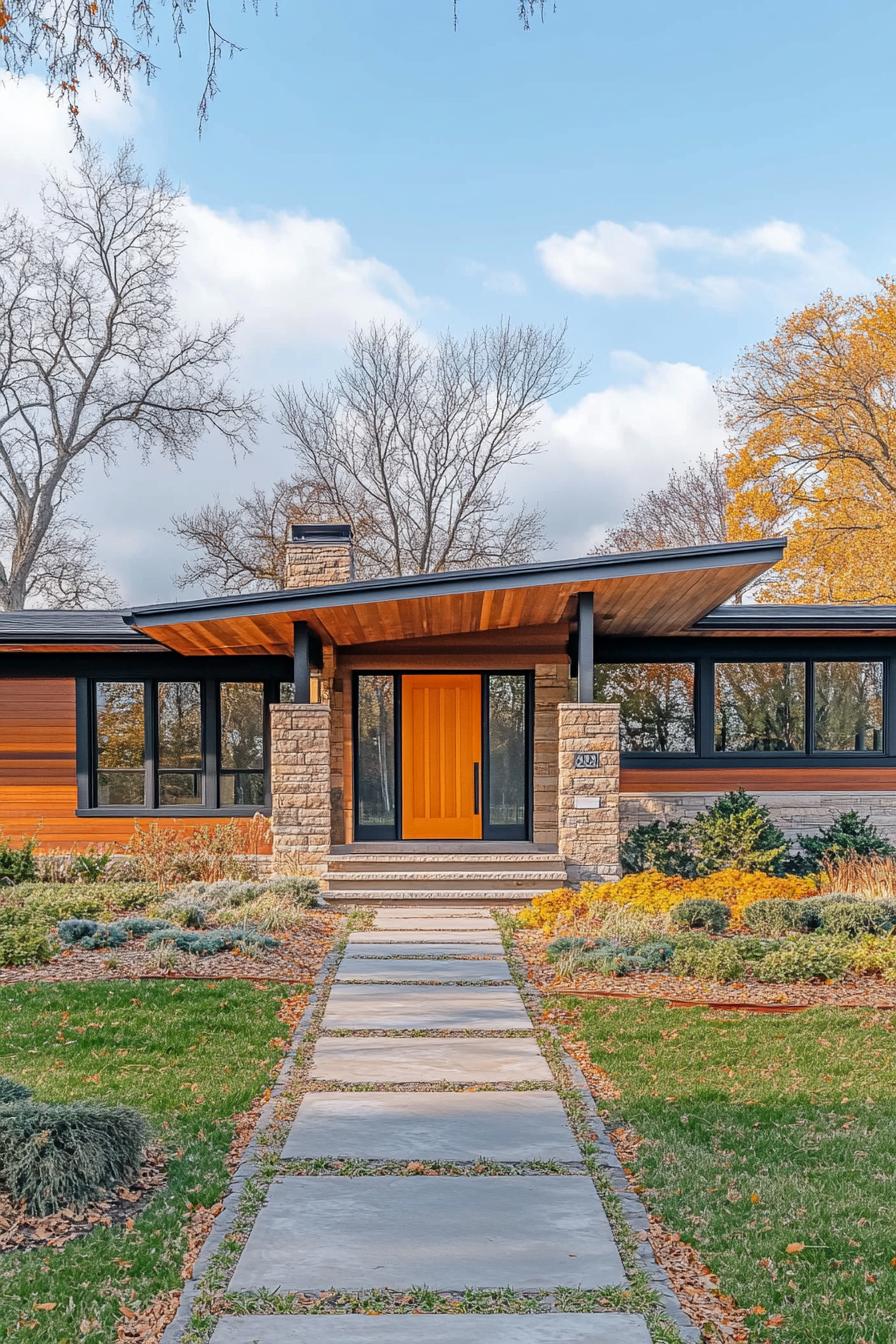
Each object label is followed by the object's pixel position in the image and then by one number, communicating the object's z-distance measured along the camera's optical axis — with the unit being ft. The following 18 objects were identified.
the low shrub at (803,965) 25.03
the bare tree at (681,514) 103.86
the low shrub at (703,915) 29.84
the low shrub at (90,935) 28.19
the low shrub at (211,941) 27.45
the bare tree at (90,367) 86.28
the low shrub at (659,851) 40.04
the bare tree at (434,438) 87.15
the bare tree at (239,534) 89.15
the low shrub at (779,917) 29.35
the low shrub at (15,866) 37.58
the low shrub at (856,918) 28.48
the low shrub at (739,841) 39.60
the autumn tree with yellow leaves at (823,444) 78.59
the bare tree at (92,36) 14.24
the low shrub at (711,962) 25.18
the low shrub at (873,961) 25.45
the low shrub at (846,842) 40.70
